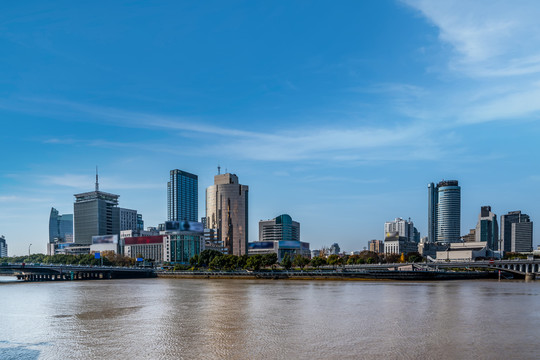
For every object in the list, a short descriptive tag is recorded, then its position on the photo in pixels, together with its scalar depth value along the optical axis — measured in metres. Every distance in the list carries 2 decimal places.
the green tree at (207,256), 176.88
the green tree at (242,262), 158.48
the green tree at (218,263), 164.00
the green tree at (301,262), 168.50
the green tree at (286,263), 161.38
